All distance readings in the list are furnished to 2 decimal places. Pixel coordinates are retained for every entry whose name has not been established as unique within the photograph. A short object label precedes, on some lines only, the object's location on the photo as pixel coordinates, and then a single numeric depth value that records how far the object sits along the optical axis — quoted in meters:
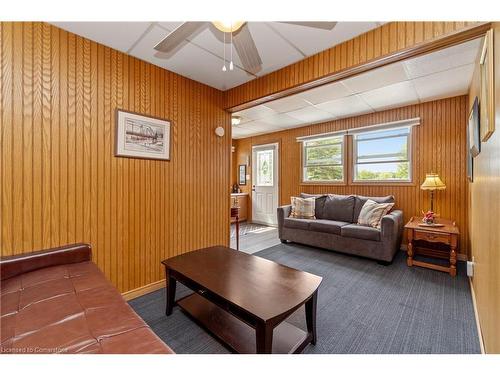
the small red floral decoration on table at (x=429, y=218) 3.10
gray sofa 3.15
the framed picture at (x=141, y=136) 2.24
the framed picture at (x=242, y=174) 6.53
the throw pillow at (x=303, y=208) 4.28
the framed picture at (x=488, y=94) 1.31
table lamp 3.20
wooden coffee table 1.27
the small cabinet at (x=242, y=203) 6.19
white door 5.87
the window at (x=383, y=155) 3.89
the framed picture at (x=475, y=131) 1.88
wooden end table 2.75
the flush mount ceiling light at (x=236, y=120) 4.42
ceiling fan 1.45
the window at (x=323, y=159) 4.70
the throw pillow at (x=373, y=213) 3.43
